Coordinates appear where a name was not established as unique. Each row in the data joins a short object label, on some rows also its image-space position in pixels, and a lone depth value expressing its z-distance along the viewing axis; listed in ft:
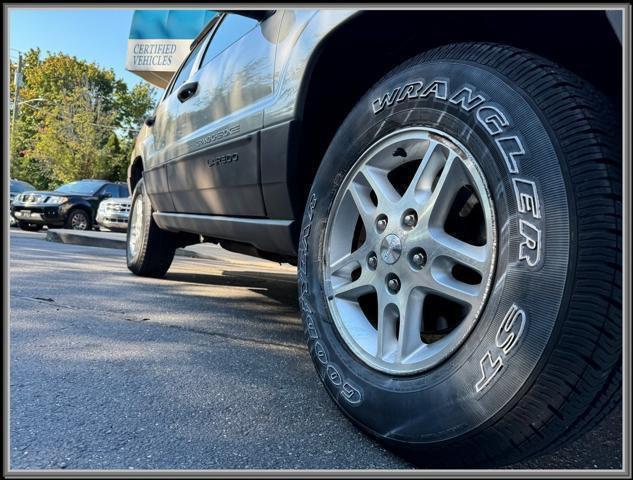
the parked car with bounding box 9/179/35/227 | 49.55
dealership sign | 48.32
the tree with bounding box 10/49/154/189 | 79.66
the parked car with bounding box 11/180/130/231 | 40.24
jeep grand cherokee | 3.44
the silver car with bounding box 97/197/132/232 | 38.86
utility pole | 65.89
